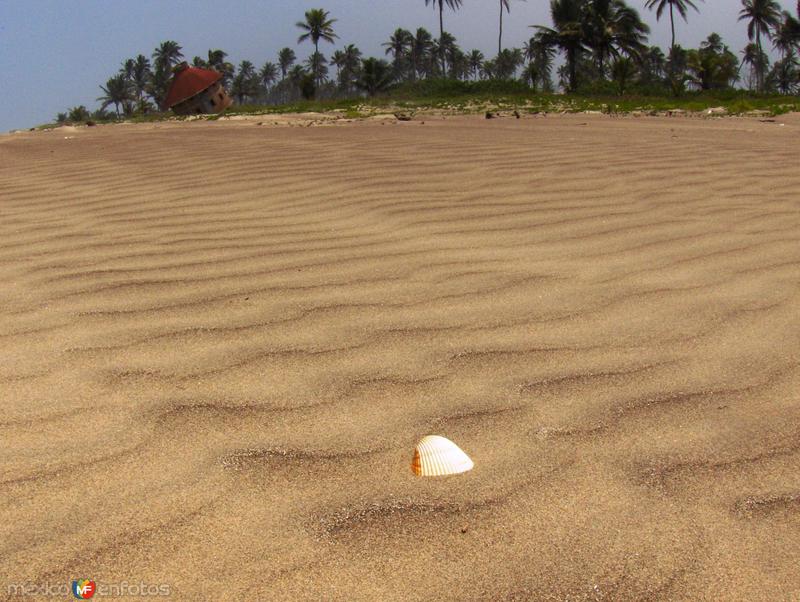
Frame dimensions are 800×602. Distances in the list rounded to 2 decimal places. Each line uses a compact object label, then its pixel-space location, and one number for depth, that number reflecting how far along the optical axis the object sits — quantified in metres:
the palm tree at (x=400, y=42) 65.53
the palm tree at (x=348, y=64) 69.19
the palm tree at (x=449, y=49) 70.44
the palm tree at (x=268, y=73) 92.61
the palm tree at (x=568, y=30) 33.88
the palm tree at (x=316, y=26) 50.16
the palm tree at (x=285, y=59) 85.25
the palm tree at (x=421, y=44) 66.78
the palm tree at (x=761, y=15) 46.41
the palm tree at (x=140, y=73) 71.88
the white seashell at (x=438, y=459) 1.44
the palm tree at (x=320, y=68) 76.27
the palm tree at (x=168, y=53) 69.79
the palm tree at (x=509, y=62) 75.18
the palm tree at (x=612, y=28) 34.12
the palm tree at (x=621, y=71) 25.41
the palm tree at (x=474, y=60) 82.56
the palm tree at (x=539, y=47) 32.04
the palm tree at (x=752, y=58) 57.21
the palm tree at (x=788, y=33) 40.06
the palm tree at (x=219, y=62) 59.65
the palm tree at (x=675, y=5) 42.75
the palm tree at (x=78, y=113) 52.64
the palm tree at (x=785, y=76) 53.97
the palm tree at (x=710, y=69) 32.31
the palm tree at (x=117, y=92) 68.00
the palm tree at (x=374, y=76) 41.47
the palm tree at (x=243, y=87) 65.62
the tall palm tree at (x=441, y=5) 46.41
